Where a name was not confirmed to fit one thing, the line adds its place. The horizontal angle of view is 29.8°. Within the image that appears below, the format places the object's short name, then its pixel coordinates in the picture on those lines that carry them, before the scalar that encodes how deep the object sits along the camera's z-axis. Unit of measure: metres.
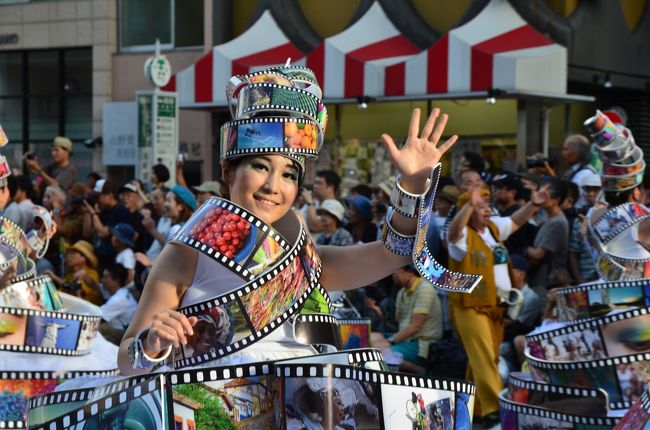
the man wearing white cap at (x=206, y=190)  10.72
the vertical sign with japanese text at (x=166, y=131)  13.77
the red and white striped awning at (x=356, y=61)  14.19
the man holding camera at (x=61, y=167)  13.43
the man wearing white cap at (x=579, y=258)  8.77
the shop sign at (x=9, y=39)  21.05
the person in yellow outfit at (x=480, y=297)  8.00
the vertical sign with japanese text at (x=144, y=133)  13.86
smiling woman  3.37
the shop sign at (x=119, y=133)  19.14
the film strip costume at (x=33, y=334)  5.39
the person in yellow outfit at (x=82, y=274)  10.53
